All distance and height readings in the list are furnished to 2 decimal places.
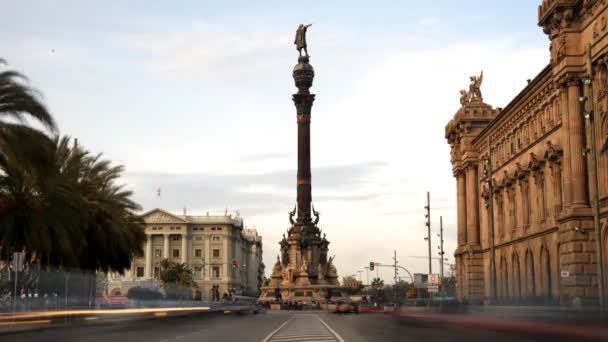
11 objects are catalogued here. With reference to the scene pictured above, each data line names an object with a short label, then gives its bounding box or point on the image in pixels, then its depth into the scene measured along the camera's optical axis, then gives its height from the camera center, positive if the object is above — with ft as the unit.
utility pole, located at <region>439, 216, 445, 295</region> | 300.30 +19.12
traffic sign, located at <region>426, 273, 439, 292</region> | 204.32 -0.19
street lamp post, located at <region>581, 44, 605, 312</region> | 123.75 +15.72
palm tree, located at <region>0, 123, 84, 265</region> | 131.13 +11.37
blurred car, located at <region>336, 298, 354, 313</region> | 236.06 -7.28
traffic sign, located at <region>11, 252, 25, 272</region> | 119.44 +3.06
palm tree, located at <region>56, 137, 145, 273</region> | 150.41 +14.32
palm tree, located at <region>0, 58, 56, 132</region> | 104.83 +23.59
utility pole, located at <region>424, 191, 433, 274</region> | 241.86 +19.01
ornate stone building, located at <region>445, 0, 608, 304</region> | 148.05 +26.78
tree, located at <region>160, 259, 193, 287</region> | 485.15 +4.18
